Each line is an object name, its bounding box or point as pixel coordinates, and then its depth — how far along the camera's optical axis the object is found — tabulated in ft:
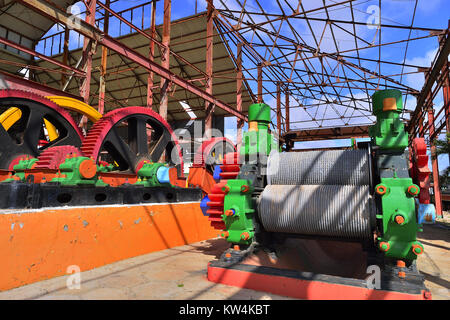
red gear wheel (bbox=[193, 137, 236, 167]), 26.54
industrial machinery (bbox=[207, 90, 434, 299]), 9.48
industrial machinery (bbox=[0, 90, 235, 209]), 12.86
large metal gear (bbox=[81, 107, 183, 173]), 19.36
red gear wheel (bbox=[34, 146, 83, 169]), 14.76
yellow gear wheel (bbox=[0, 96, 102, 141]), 23.50
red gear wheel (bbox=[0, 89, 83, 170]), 16.34
